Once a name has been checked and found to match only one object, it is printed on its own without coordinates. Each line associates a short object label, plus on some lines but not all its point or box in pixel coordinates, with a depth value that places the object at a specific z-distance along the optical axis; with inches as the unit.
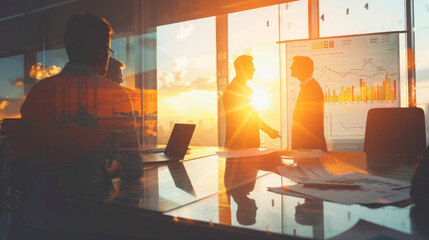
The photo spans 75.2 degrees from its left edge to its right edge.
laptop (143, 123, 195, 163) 63.2
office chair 82.2
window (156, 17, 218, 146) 181.6
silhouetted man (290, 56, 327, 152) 123.1
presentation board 142.0
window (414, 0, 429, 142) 138.9
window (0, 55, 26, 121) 107.3
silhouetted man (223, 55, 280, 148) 125.3
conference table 22.5
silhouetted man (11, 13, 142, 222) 38.9
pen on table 32.4
